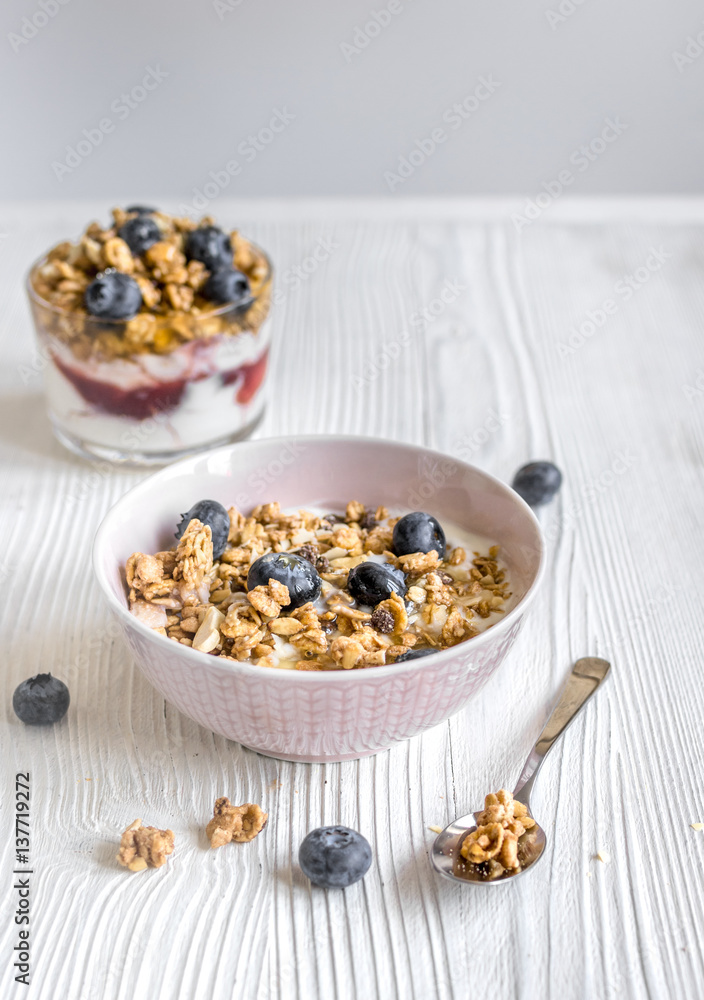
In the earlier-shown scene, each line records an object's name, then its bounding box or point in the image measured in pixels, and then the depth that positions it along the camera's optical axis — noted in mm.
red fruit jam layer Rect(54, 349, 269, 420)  666
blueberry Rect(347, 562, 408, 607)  564
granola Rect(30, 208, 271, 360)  653
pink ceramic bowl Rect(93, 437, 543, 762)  526
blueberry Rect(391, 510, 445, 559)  585
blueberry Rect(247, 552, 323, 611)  561
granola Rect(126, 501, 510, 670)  549
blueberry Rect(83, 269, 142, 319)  646
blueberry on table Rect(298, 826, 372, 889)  530
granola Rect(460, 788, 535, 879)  533
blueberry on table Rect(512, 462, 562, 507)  675
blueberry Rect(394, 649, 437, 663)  540
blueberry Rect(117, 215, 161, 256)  668
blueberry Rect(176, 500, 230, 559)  587
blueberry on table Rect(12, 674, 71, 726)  577
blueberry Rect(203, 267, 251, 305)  666
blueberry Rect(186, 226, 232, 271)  673
